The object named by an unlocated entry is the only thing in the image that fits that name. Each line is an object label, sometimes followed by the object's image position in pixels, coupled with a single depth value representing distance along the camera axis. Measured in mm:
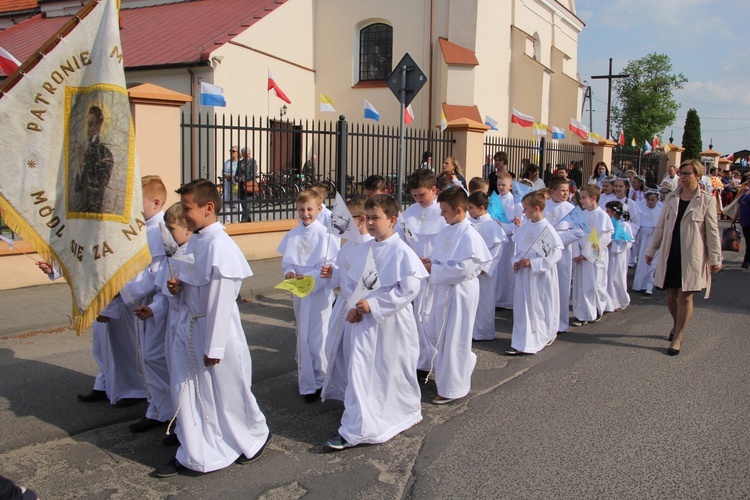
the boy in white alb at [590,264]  8664
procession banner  3379
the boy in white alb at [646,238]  11062
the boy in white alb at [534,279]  7117
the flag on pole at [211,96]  13344
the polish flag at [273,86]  17234
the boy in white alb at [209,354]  4008
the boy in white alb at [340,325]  5105
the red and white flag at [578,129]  23125
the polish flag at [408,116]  16895
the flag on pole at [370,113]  16062
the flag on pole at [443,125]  15030
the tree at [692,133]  44250
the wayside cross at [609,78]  37844
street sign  10023
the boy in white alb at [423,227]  6098
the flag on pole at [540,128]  19416
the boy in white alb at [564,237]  8133
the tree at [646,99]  56062
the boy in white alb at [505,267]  9505
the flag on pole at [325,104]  17016
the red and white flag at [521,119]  19328
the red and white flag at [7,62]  7657
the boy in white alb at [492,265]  7430
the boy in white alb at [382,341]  4520
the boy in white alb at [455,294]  5535
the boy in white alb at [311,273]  5695
